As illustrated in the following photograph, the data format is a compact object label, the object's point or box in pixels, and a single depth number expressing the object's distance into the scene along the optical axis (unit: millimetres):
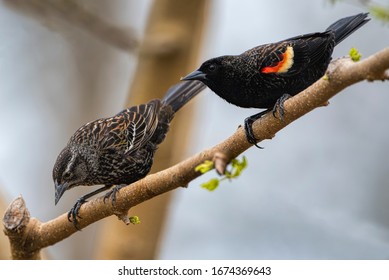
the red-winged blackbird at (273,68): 6645
